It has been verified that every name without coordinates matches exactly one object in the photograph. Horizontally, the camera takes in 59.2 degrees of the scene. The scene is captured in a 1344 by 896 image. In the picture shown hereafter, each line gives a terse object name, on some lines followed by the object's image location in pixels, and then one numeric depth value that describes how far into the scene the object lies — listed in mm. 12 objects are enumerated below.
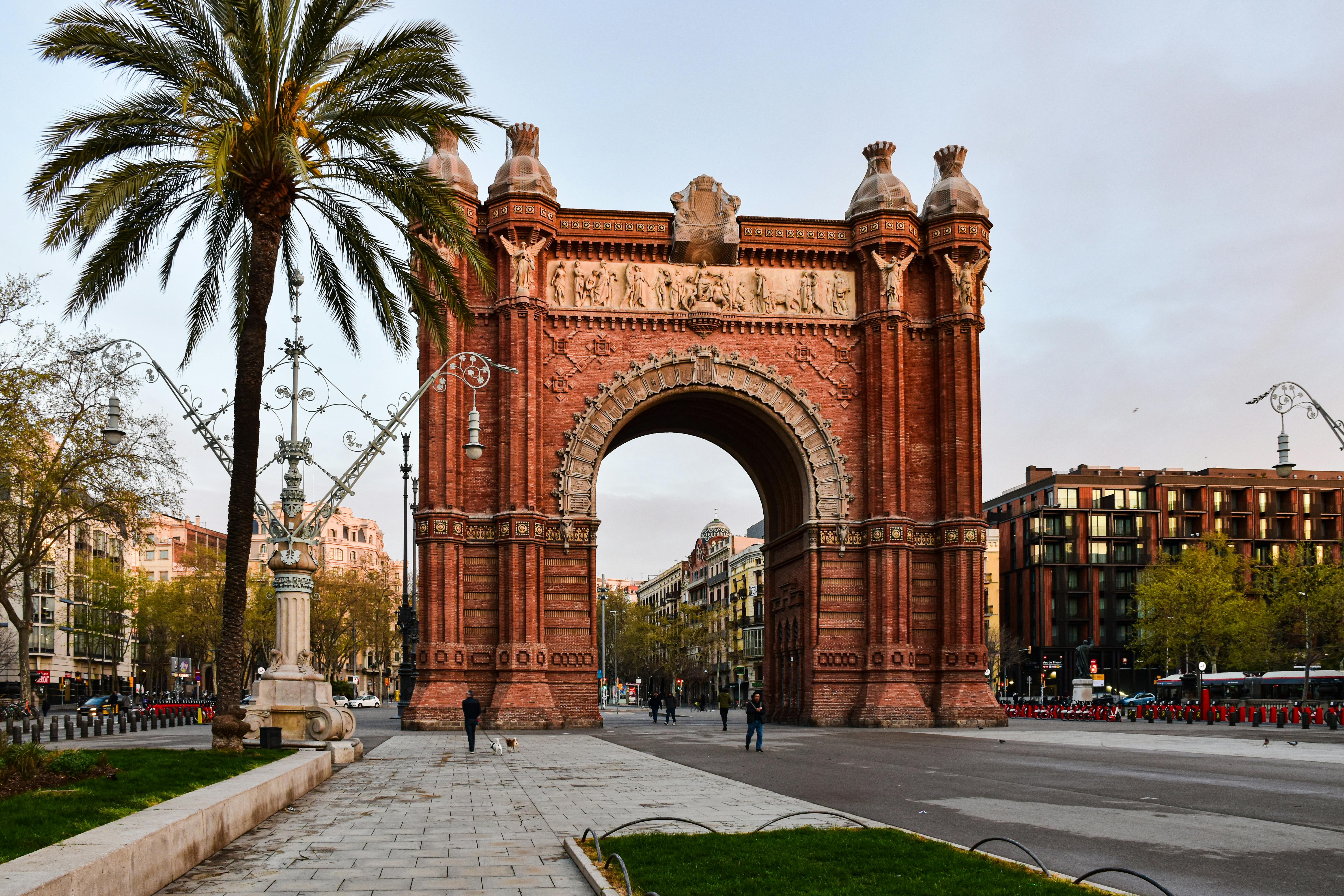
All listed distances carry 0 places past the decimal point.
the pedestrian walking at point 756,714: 25875
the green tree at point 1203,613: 68250
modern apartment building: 89062
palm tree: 17750
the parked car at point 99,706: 50750
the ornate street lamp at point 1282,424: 25406
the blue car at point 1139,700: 62344
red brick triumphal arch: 36219
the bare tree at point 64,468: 32062
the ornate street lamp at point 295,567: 21250
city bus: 60375
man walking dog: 25844
